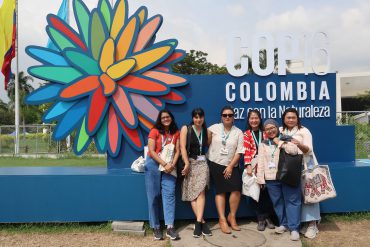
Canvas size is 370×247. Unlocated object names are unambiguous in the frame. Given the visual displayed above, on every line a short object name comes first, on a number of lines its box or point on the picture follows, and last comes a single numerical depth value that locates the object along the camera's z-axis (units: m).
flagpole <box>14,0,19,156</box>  14.46
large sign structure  4.62
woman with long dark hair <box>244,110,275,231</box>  3.86
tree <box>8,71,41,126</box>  37.81
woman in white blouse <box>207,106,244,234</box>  3.78
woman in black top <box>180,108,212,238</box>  3.78
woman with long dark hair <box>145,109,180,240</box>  3.79
